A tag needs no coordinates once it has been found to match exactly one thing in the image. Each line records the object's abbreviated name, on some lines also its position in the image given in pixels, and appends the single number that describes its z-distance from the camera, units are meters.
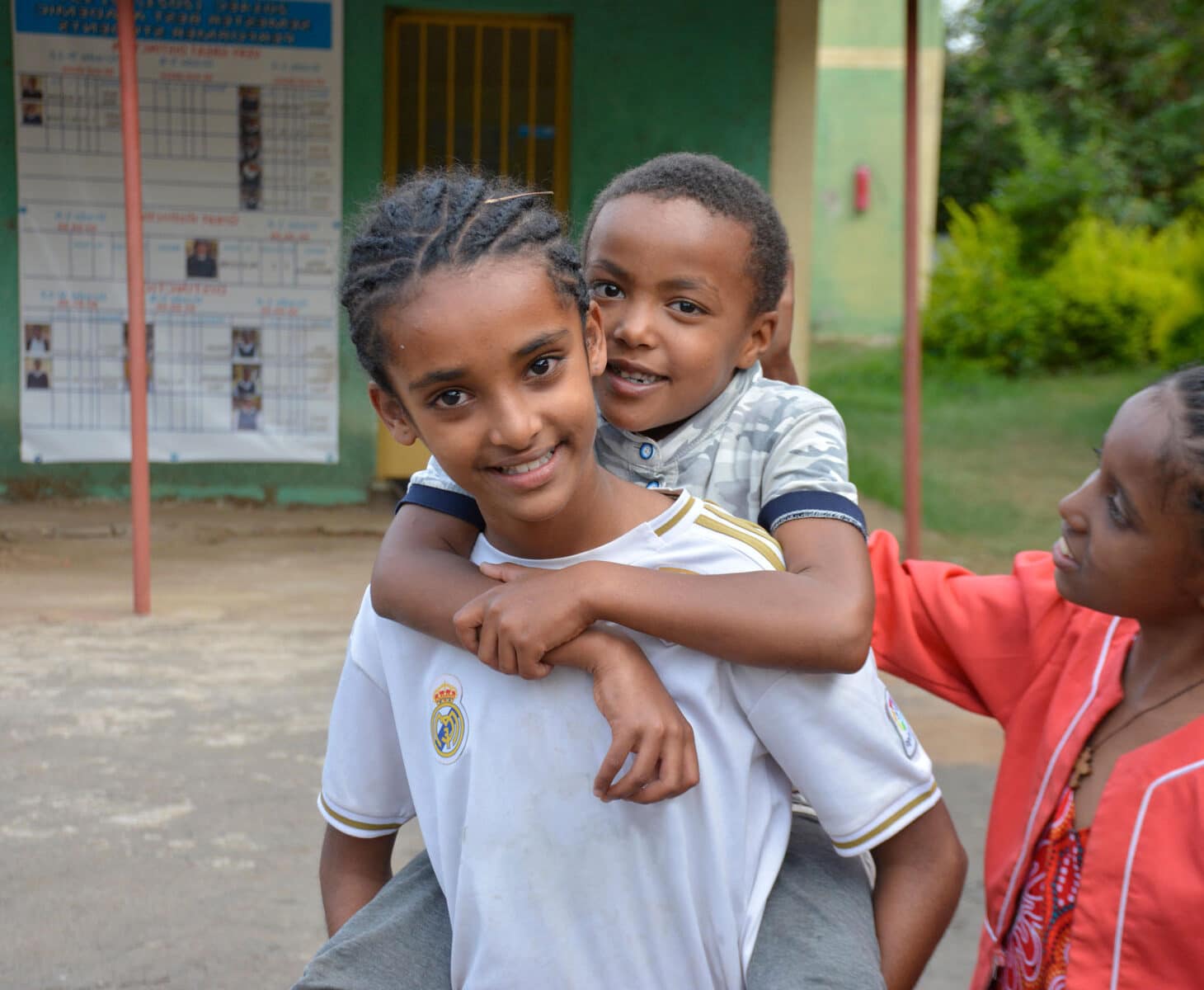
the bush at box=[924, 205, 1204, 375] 15.38
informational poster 6.64
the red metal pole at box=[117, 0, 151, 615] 5.18
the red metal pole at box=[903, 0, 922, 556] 5.89
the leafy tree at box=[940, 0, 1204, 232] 19.83
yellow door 6.95
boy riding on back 1.33
